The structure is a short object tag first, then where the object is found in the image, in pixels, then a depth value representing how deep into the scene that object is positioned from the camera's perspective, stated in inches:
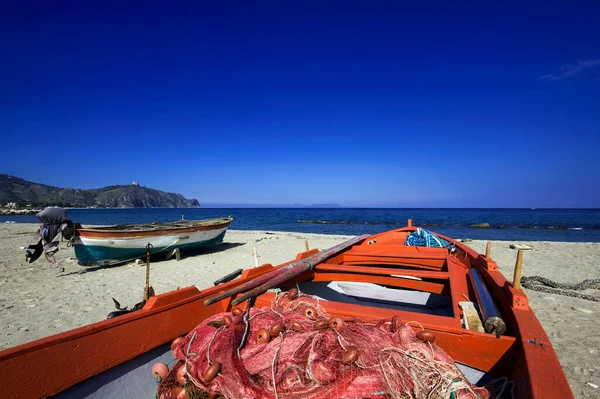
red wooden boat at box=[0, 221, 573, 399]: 67.3
